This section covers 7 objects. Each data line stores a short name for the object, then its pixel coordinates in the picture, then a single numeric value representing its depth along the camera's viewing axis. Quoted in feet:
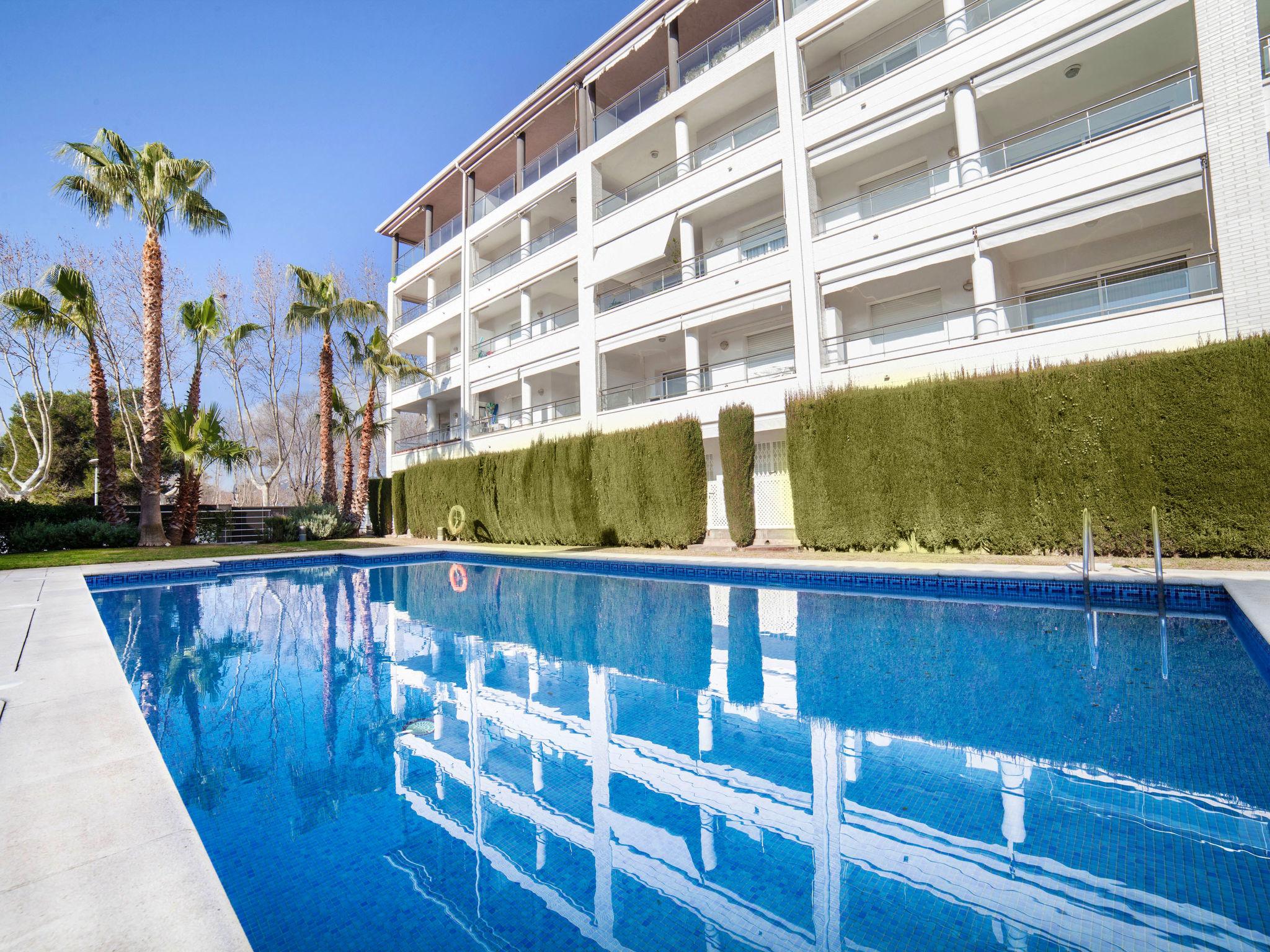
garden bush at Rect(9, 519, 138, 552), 55.72
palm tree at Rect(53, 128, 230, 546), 54.49
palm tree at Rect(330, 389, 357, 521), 79.15
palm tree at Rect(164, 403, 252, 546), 59.72
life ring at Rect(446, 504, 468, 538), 71.05
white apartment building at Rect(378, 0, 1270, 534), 35.83
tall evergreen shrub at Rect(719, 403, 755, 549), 48.11
